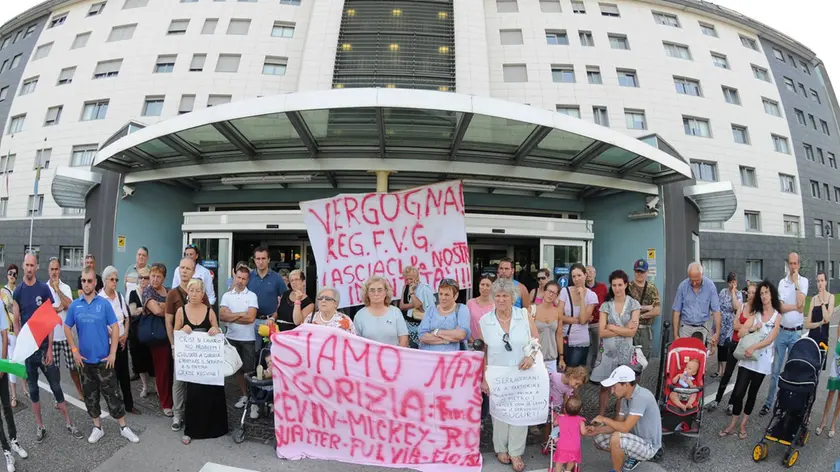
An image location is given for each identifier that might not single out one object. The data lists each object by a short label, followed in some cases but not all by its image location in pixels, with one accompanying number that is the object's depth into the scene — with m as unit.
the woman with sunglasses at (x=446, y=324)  4.18
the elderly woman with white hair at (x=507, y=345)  3.95
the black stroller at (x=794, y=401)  4.09
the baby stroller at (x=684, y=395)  4.15
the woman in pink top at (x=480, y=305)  4.95
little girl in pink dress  3.55
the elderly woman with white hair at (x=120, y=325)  4.98
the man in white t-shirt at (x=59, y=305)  5.18
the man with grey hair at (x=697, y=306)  5.31
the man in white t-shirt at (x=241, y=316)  5.00
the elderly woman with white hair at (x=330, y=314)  4.24
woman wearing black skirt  4.34
